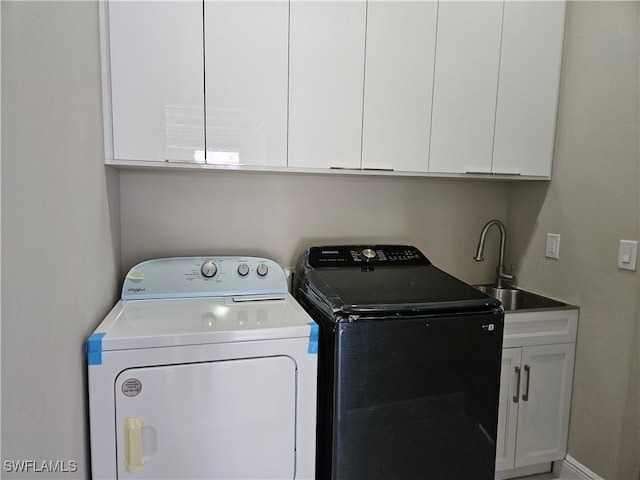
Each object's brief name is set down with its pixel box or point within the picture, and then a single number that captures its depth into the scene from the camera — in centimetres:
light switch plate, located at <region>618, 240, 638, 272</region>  174
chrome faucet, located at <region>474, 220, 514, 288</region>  229
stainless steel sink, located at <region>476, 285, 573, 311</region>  220
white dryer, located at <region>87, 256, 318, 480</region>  125
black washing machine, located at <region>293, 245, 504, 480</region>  139
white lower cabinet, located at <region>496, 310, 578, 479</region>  197
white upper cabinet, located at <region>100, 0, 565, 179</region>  154
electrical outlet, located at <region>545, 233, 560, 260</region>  212
